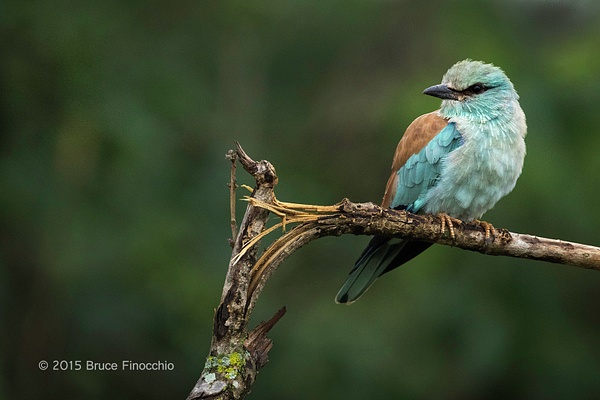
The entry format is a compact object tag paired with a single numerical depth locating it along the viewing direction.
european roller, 8.98
